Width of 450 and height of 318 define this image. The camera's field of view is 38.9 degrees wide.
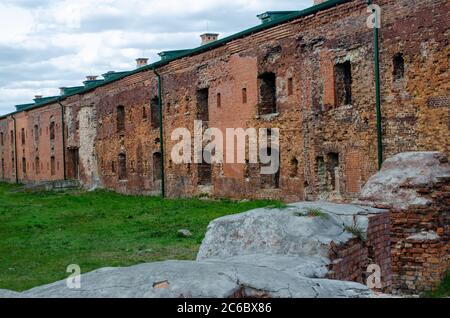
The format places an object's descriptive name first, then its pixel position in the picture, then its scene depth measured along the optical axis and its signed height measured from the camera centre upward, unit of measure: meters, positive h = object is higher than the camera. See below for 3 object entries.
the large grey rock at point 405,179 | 9.52 -0.56
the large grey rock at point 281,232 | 7.32 -1.05
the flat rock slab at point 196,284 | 4.76 -1.07
